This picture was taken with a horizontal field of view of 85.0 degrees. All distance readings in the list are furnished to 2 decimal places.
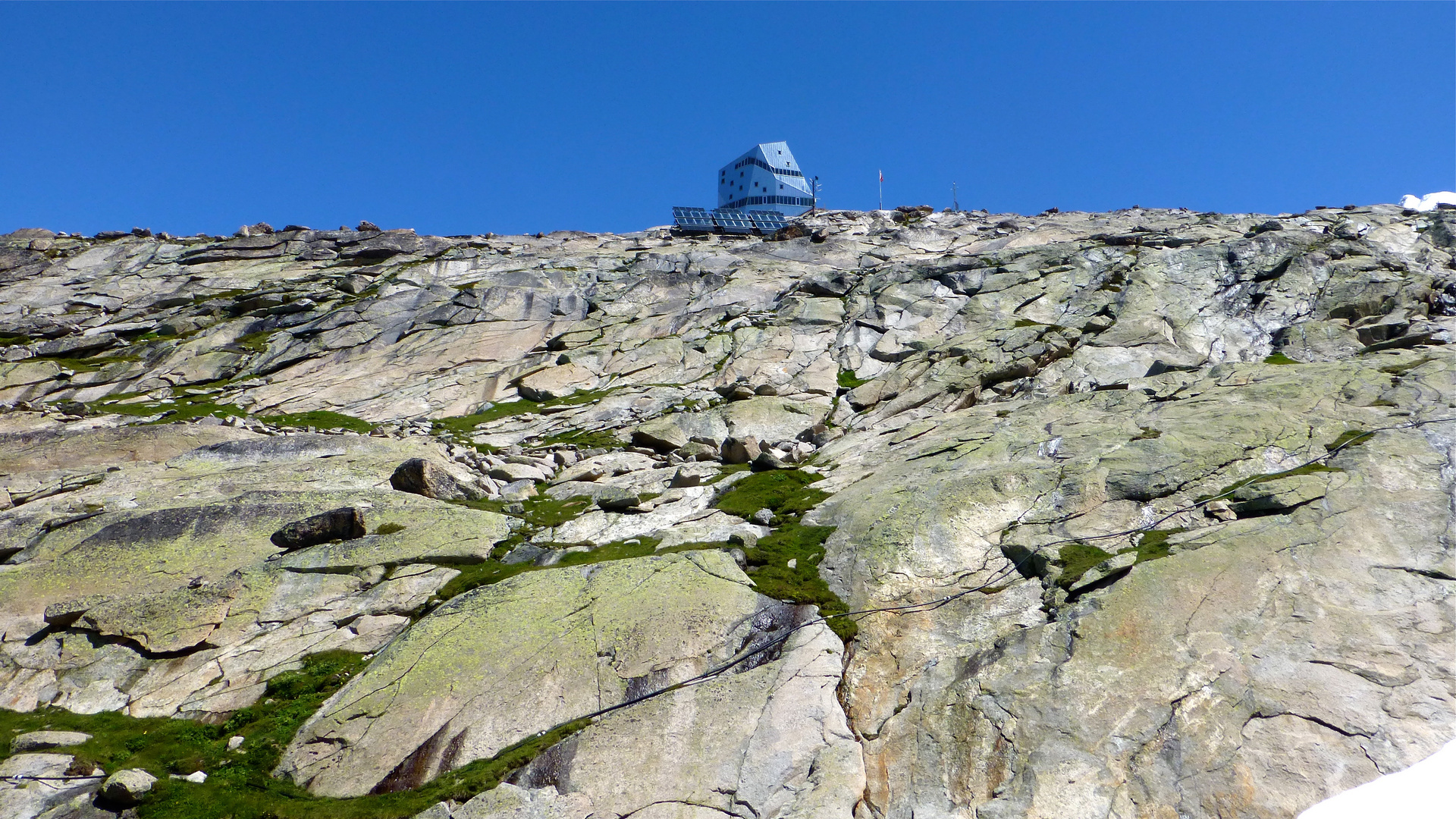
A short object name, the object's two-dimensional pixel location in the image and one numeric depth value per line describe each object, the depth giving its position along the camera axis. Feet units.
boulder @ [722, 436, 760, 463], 102.99
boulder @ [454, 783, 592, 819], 46.78
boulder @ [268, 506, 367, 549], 79.05
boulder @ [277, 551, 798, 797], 52.85
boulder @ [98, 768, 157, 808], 48.96
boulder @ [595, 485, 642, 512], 88.07
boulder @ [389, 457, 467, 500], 93.97
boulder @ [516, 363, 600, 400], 152.97
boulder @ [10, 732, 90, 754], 54.60
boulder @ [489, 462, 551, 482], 104.78
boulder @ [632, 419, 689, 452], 117.91
